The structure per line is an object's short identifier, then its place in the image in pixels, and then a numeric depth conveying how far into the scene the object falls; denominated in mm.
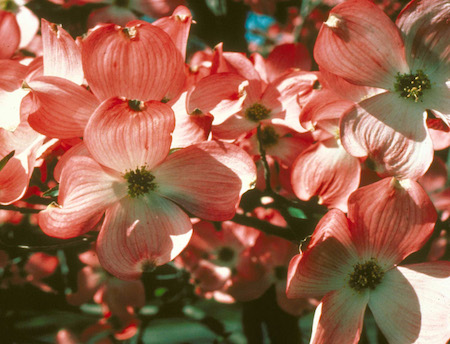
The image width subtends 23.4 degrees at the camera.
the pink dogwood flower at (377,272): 425
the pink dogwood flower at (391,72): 434
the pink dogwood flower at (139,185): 414
